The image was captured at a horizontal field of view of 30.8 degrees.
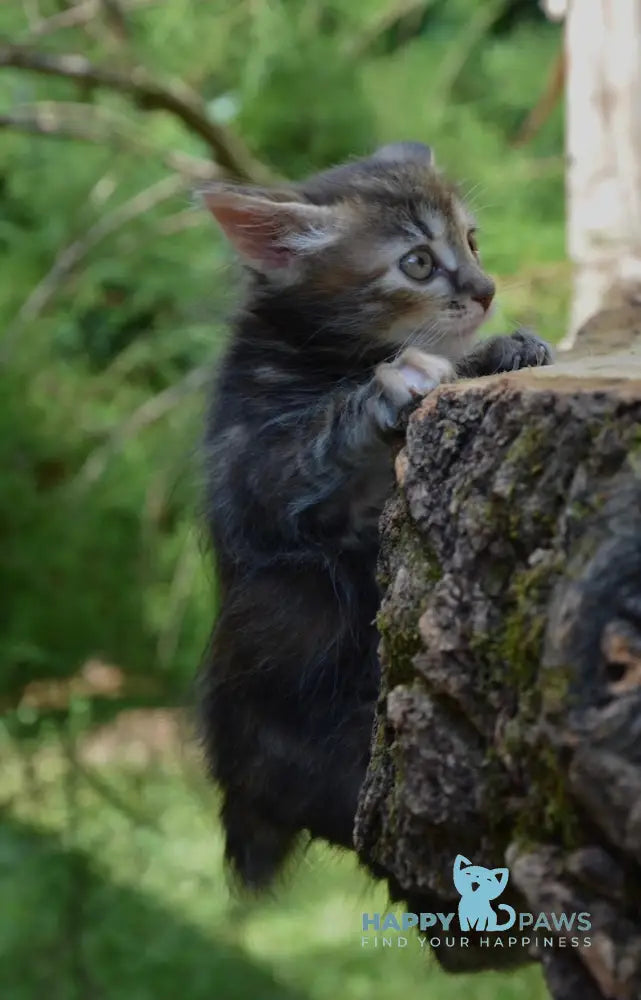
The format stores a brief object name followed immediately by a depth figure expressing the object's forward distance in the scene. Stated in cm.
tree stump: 84
